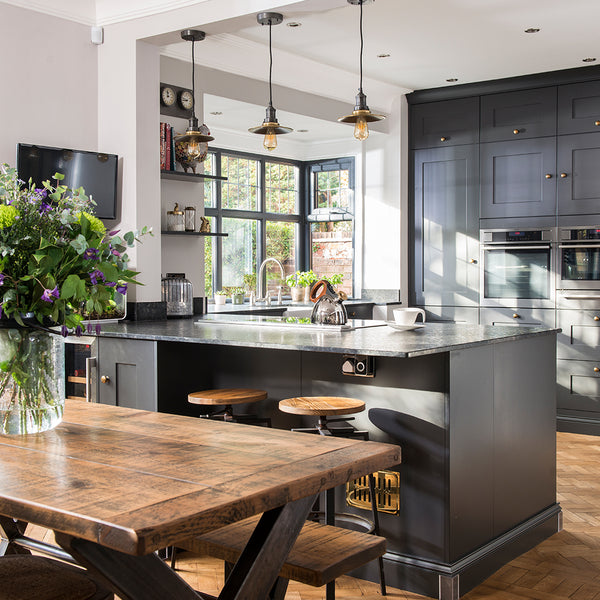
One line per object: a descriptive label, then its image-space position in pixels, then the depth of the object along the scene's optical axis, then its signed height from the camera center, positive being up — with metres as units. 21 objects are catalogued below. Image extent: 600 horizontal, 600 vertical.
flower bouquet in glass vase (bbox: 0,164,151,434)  1.79 -0.02
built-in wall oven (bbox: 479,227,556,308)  6.22 +0.09
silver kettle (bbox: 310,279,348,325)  3.92 -0.15
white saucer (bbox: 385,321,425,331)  3.73 -0.23
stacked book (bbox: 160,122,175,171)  4.89 +0.82
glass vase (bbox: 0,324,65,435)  1.83 -0.24
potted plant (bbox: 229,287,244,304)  6.65 -0.15
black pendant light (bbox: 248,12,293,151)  4.11 +0.83
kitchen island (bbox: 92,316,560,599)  3.04 -0.54
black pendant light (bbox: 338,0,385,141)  4.07 +0.84
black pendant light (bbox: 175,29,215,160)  4.44 +0.84
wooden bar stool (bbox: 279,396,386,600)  3.04 -0.59
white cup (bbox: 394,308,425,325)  3.74 -0.18
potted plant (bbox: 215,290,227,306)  6.27 -0.17
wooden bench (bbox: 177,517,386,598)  1.92 -0.71
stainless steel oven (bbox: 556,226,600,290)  5.97 +0.16
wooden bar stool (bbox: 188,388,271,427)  3.44 -0.53
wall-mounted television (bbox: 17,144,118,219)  4.46 +0.62
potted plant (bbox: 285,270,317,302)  6.88 -0.05
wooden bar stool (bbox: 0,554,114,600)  1.60 -0.65
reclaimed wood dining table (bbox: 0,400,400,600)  1.29 -0.39
